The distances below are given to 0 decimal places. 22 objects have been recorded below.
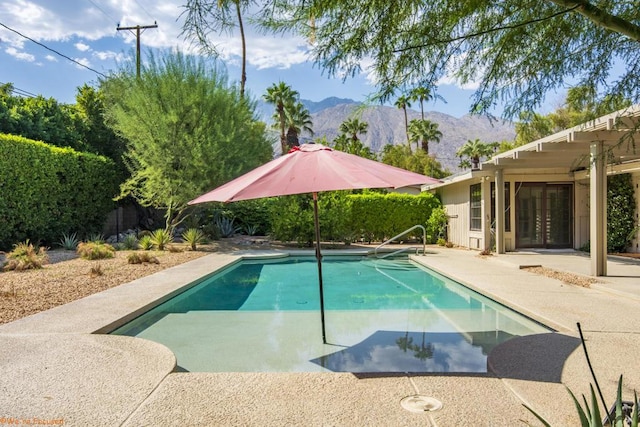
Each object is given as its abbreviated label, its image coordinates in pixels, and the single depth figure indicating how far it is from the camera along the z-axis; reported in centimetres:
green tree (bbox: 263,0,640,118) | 281
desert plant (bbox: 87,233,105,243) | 1463
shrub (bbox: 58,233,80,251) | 1360
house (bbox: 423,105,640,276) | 1301
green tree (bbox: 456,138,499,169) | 4525
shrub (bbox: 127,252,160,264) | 1115
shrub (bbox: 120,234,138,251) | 1454
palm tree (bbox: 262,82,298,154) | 3272
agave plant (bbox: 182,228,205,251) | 1519
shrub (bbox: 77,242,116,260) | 1178
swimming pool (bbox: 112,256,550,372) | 489
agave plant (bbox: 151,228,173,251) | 1469
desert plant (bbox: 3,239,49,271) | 958
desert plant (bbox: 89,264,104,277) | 912
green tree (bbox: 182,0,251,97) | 268
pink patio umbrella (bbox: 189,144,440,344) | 391
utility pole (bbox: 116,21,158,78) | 2004
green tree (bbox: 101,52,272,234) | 1431
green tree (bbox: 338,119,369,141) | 3487
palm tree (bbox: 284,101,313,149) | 3157
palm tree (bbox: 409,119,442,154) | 4319
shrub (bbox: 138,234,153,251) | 1452
